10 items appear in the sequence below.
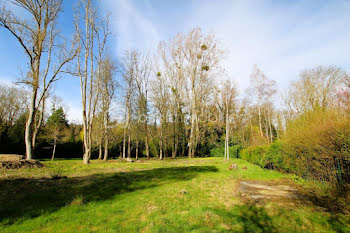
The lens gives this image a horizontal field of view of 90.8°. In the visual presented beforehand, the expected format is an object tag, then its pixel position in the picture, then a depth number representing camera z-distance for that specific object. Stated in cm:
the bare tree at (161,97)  2530
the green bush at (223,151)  2417
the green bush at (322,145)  446
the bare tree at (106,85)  1811
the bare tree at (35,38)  1022
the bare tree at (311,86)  1611
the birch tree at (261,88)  2399
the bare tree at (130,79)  2115
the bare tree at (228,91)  2009
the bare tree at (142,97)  2236
